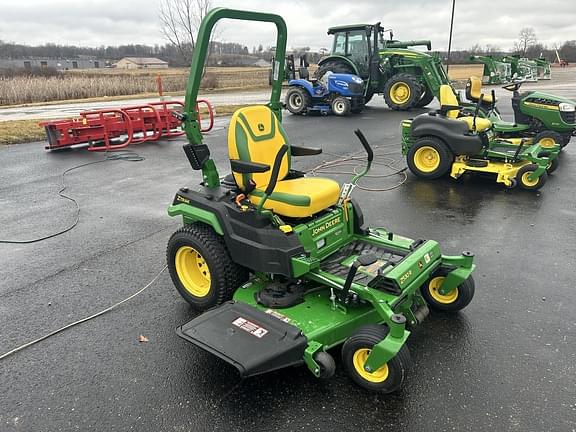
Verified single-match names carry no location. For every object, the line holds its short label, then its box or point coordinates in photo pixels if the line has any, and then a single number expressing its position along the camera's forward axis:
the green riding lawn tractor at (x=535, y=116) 7.95
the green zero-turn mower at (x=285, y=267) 2.70
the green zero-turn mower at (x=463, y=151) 6.64
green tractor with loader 14.31
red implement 10.28
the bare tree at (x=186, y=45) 27.60
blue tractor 14.42
